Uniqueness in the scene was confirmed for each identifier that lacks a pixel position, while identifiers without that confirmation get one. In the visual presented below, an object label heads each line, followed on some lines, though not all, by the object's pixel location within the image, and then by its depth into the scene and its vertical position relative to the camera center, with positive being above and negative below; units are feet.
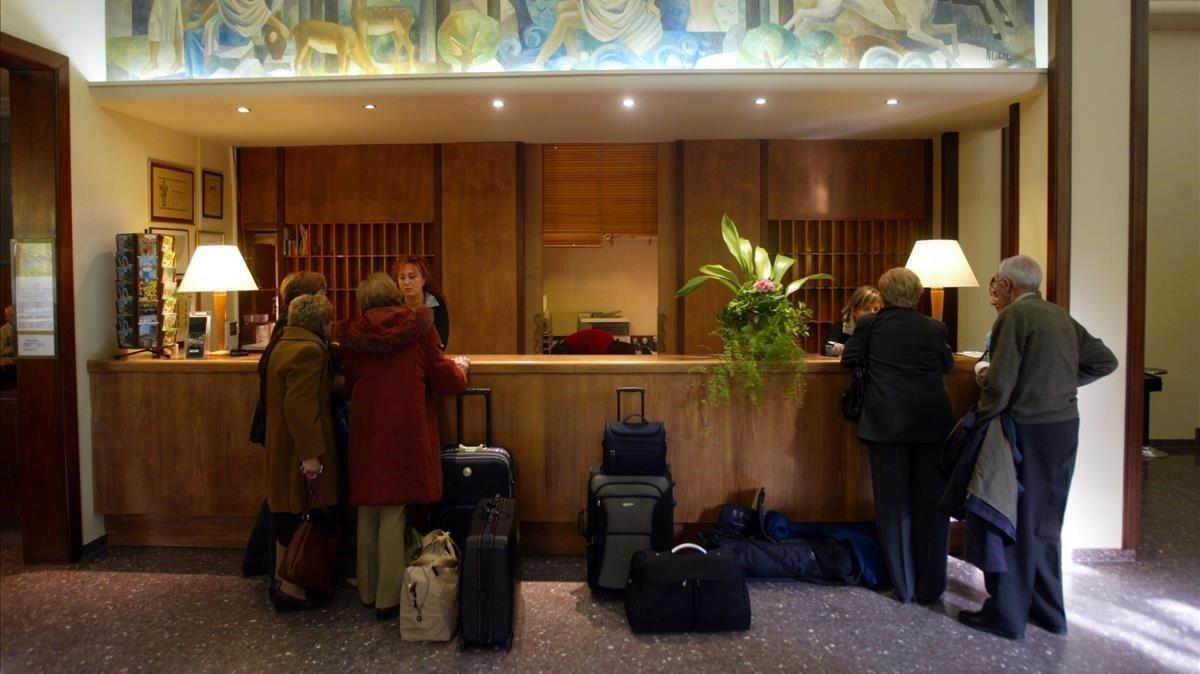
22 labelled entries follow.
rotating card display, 14.20 +0.60
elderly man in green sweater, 10.14 -1.19
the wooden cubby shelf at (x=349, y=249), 21.35 +2.04
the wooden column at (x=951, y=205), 19.62 +2.97
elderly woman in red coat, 11.07 -1.50
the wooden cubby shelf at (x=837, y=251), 20.89 +1.87
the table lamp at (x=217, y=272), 14.55 +0.96
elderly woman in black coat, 11.47 -1.70
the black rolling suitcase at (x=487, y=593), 10.25 -3.68
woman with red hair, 14.17 +0.56
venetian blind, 21.16 +3.63
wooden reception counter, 13.32 -1.99
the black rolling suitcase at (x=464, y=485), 12.21 -2.65
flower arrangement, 12.84 -0.38
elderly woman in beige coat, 10.97 -1.48
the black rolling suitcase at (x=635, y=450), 11.91 -2.04
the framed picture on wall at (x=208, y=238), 19.02 +2.17
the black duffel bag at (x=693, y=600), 10.59 -3.90
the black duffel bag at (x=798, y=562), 12.30 -3.95
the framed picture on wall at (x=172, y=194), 16.37 +2.90
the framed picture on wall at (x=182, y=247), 17.55 +1.78
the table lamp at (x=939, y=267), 14.96 +1.04
